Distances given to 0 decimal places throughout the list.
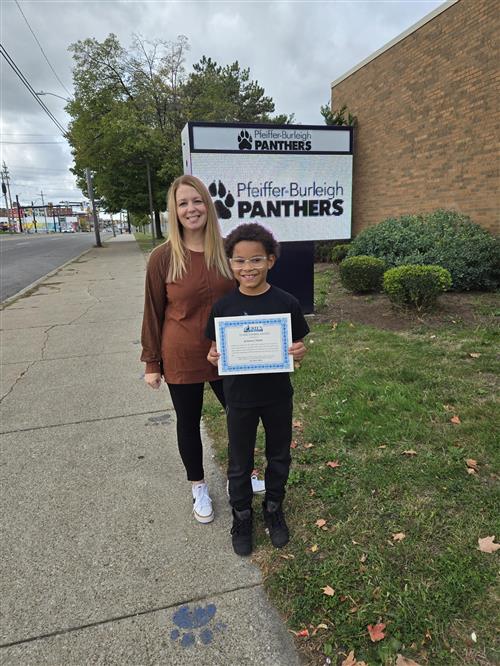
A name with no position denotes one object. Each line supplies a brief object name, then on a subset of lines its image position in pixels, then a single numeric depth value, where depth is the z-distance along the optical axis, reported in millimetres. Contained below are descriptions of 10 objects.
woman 2240
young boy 2021
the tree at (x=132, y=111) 23375
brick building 8555
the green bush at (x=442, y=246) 7668
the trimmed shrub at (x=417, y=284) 5957
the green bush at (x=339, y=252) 12070
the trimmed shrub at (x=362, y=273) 7781
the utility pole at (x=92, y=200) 26312
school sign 5957
